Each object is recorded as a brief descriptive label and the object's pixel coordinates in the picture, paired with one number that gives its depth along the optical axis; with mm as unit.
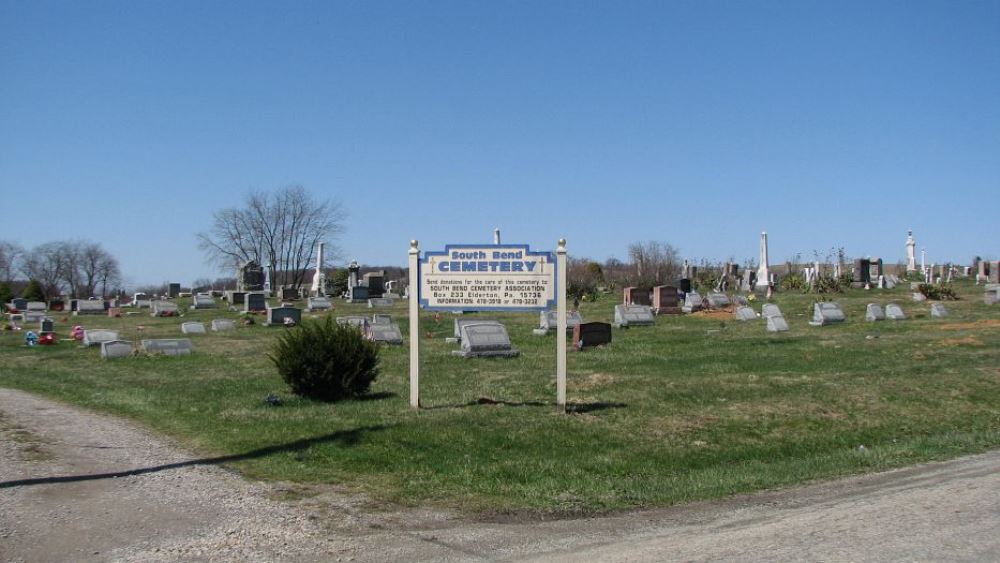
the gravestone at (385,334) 25531
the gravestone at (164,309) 46250
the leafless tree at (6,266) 85250
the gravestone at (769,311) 28016
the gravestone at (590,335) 23062
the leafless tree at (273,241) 81312
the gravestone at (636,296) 36125
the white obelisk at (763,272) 49062
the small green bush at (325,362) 14477
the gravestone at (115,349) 24359
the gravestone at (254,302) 45500
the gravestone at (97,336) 28436
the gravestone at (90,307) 51344
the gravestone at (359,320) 27531
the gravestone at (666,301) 34781
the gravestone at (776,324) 26484
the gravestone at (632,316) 29938
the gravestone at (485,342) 21109
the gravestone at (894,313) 29094
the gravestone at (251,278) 60594
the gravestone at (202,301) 51638
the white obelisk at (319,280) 62950
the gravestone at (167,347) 24438
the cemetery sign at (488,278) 13203
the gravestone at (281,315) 36188
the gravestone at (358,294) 53719
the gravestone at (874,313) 28984
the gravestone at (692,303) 35469
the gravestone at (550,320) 28078
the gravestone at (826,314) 28500
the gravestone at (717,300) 36578
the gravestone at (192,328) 32875
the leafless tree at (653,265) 52541
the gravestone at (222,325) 34250
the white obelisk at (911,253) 57562
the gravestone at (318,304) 47250
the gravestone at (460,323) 22781
